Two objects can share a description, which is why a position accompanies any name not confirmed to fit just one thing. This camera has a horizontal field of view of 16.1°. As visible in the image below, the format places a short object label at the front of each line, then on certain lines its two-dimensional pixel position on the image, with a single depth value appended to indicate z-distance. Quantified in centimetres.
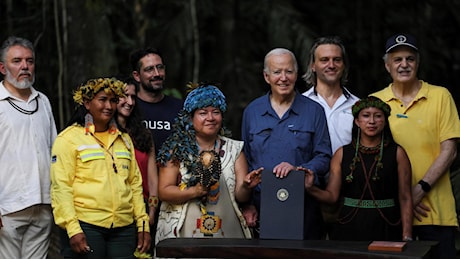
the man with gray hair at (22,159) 1054
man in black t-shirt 1170
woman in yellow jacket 998
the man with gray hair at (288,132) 1053
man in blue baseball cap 1067
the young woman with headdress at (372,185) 1031
